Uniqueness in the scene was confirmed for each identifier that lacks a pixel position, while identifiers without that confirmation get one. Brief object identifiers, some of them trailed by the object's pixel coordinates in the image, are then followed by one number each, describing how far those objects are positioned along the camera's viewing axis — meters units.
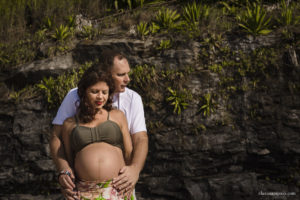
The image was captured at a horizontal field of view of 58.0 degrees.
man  2.59
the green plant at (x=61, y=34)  5.89
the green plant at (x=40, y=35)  6.08
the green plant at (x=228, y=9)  5.77
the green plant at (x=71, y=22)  6.15
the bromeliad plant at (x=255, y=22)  4.98
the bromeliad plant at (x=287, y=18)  5.00
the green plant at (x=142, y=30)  5.50
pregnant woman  2.55
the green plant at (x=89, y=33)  5.90
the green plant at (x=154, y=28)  5.57
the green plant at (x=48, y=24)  6.30
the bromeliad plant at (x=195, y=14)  5.58
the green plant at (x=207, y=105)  4.73
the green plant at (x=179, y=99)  4.77
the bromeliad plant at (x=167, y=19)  5.57
